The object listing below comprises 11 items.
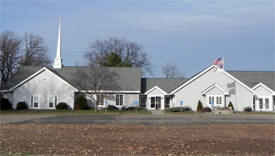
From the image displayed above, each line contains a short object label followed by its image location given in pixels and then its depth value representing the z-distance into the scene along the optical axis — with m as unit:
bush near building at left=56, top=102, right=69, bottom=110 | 42.34
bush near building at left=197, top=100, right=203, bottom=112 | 40.89
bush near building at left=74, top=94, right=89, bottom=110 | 42.06
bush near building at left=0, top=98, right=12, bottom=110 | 41.75
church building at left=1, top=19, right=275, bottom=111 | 42.84
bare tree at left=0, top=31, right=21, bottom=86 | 58.56
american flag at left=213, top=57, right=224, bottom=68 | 40.44
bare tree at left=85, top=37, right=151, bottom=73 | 71.75
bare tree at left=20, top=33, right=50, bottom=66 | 65.12
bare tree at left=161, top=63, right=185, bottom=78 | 86.88
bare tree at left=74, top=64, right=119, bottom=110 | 42.79
